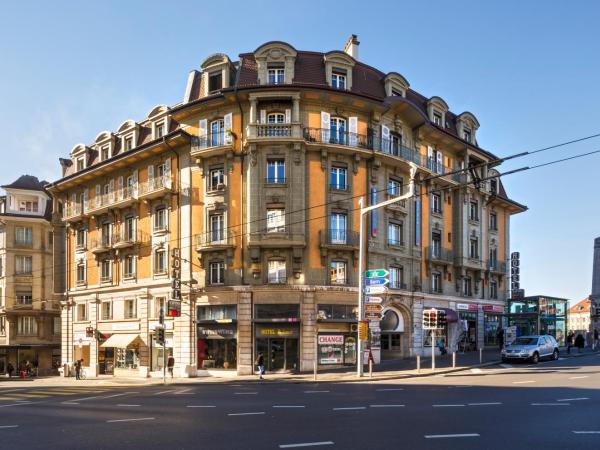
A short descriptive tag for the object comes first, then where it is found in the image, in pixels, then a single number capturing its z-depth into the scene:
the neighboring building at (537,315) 43.35
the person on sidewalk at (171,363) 30.56
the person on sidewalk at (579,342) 39.62
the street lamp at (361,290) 24.84
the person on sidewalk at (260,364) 27.58
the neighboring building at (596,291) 48.84
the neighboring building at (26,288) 52.81
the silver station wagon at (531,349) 30.88
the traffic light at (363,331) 24.64
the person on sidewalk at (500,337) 42.75
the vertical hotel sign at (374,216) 32.88
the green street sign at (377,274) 24.34
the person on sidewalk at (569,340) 37.97
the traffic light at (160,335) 27.41
